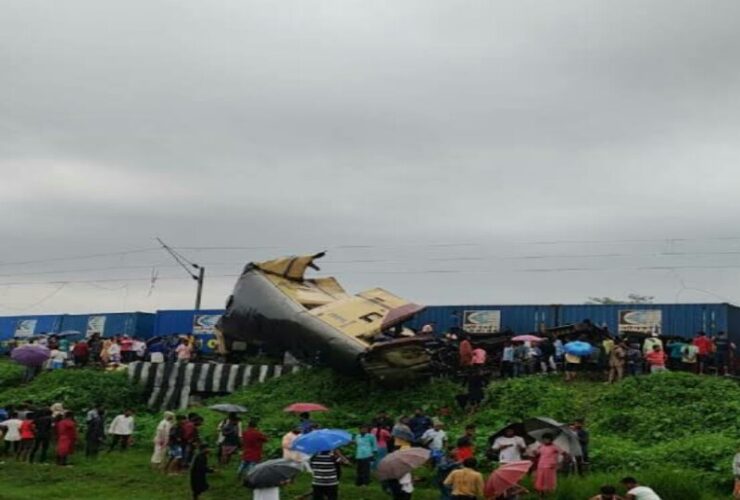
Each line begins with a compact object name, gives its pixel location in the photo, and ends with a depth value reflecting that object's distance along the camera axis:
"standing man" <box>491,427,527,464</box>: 15.13
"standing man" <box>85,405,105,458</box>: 19.95
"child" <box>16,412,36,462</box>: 20.06
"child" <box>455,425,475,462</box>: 14.28
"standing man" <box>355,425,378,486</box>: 16.00
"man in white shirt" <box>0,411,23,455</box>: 20.20
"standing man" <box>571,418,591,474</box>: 15.82
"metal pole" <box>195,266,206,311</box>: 49.19
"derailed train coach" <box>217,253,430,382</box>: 21.27
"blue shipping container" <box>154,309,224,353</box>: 37.94
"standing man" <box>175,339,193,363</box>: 28.56
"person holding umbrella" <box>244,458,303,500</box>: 11.66
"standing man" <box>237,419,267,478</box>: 16.09
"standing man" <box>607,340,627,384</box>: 23.06
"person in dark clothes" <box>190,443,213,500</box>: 14.99
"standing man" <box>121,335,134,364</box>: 30.69
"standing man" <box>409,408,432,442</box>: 17.10
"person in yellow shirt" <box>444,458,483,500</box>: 11.98
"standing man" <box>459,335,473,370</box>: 23.39
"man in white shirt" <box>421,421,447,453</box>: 15.98
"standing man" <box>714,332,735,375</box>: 24.84
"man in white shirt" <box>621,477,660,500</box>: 10.82
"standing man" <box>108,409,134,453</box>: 20.62
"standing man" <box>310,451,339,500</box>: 13.26
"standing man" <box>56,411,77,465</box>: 19.27
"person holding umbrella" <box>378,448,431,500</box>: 12.95
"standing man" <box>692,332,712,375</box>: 23.81
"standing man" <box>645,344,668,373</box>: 22.68
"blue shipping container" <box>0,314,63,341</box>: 44.84
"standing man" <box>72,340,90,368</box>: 29.88
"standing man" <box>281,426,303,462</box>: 16.26
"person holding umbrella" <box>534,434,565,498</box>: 14.12
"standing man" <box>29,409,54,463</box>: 19.98
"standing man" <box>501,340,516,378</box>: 24.48
